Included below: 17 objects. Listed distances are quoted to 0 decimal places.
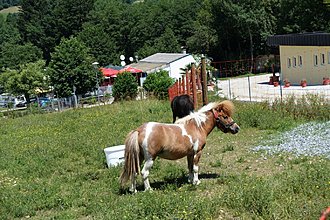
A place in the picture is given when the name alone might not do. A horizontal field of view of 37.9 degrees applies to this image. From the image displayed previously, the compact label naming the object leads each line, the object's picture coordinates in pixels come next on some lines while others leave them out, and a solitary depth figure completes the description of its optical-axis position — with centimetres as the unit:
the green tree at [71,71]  5000
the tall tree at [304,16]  5809
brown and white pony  827
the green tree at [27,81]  5888
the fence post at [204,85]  1621
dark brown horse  1118
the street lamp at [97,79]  4781
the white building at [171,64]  5356
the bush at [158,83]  3129
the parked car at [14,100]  5792
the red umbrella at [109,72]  5497
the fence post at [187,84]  1931
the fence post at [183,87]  2105
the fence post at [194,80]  1700
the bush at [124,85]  3566
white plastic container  1106
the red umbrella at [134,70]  4952
